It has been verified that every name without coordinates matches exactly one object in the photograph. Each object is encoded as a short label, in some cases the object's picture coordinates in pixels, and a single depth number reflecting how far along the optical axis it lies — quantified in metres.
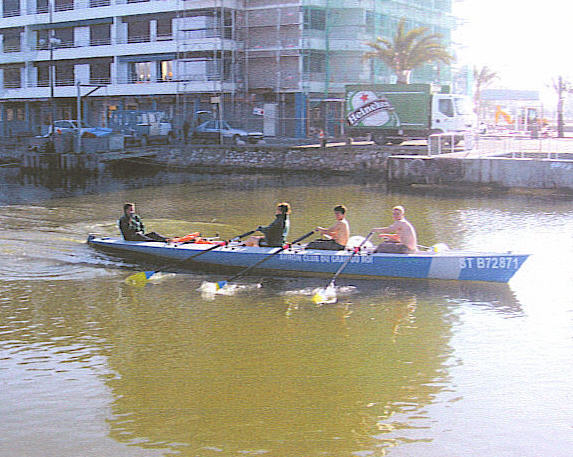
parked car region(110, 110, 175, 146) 45.84
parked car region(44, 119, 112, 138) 46.22
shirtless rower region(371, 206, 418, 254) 15.60
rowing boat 15.13
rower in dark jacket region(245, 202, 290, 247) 16.62
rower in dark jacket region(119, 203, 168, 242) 18.36
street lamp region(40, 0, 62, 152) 50.05
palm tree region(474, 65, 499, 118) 74.56
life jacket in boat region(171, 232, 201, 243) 18.05
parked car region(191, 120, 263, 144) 44.97
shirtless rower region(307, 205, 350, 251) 16.14
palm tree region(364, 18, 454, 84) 45.66
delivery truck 38.78
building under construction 48.97
